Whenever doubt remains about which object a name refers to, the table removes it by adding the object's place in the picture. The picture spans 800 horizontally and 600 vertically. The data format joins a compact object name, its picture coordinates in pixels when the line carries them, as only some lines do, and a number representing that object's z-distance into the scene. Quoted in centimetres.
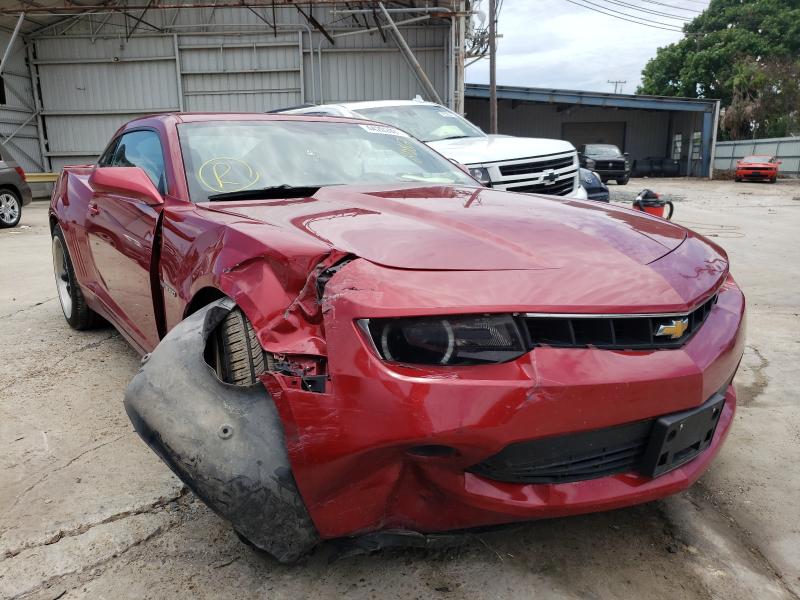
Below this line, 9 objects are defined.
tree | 3409
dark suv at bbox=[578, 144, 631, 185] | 2139
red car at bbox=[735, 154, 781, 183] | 2503
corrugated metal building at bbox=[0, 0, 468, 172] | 1797
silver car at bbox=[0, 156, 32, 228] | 1054
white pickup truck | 609
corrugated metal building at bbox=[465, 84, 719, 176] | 2812
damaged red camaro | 140
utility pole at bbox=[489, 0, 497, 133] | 1875
